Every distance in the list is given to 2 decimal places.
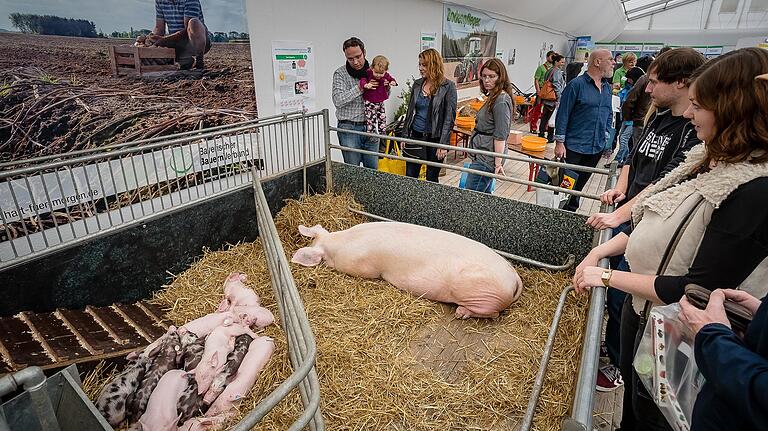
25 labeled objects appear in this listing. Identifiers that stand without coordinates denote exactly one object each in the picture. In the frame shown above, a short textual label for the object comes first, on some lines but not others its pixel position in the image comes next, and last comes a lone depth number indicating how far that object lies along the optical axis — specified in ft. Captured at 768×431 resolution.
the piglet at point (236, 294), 8.54
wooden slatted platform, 6.15
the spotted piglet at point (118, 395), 6.11
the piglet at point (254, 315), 8.04
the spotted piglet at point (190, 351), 7.06
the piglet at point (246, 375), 6.33
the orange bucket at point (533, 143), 16.78
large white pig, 8.38
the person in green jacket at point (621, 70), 21.72
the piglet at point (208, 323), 7.66
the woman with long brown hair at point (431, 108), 12.79
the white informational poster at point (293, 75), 14.71
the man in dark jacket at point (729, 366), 2.83
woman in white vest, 3.90
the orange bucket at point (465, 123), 21.89
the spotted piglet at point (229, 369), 6.57
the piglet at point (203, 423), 5.95
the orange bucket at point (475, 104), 27.98
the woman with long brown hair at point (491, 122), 11.35
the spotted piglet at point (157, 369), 6.30
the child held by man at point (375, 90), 14.16
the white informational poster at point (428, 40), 24.38
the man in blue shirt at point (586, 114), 12.73
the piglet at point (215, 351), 6.74
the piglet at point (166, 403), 5.99
